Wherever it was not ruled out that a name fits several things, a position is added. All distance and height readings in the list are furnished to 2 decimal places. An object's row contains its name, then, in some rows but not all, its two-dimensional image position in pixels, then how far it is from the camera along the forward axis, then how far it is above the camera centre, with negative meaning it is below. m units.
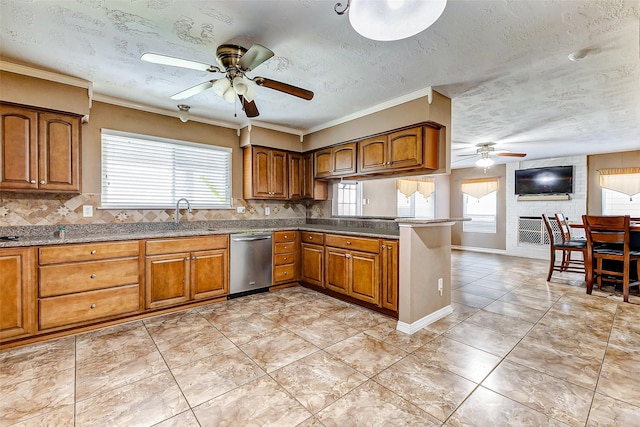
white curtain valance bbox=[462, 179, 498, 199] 7.59 +0.65
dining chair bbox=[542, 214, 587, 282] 4.42 -0.54
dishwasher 3.76 -0.69
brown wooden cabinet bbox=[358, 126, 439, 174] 3.16 +0.70
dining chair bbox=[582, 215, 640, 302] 3.72 -0.49
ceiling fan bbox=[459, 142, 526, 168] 5.42 +1.09
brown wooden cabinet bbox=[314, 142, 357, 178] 4.01 +0.72
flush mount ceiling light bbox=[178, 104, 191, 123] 3.57 +1.21
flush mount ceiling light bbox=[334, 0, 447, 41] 1.21 +0.83
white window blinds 3.43 +0.48
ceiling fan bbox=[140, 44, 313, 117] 1.97 +1.01
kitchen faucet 3.73 +0.02
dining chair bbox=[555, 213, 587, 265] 4.98 -0.41
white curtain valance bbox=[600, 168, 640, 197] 5.71 +0.64
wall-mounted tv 6.43 +0.71
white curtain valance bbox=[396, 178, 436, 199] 6.52 +0.60
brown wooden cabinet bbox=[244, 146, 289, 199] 4.32 +0.55
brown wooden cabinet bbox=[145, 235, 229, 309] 3.16 -0.68
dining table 4.05 -0.46
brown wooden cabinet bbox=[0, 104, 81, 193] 2.61 +0.54
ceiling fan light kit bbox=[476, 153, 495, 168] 5.39 +0.91
